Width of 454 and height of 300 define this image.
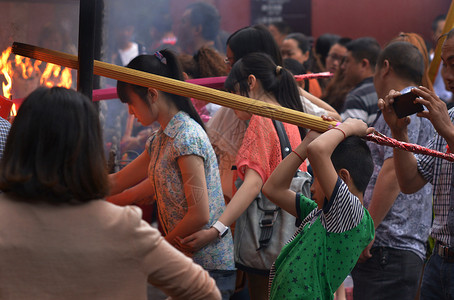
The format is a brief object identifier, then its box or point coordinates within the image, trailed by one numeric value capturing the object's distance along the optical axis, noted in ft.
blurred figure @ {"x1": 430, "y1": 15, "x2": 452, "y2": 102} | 26.84
